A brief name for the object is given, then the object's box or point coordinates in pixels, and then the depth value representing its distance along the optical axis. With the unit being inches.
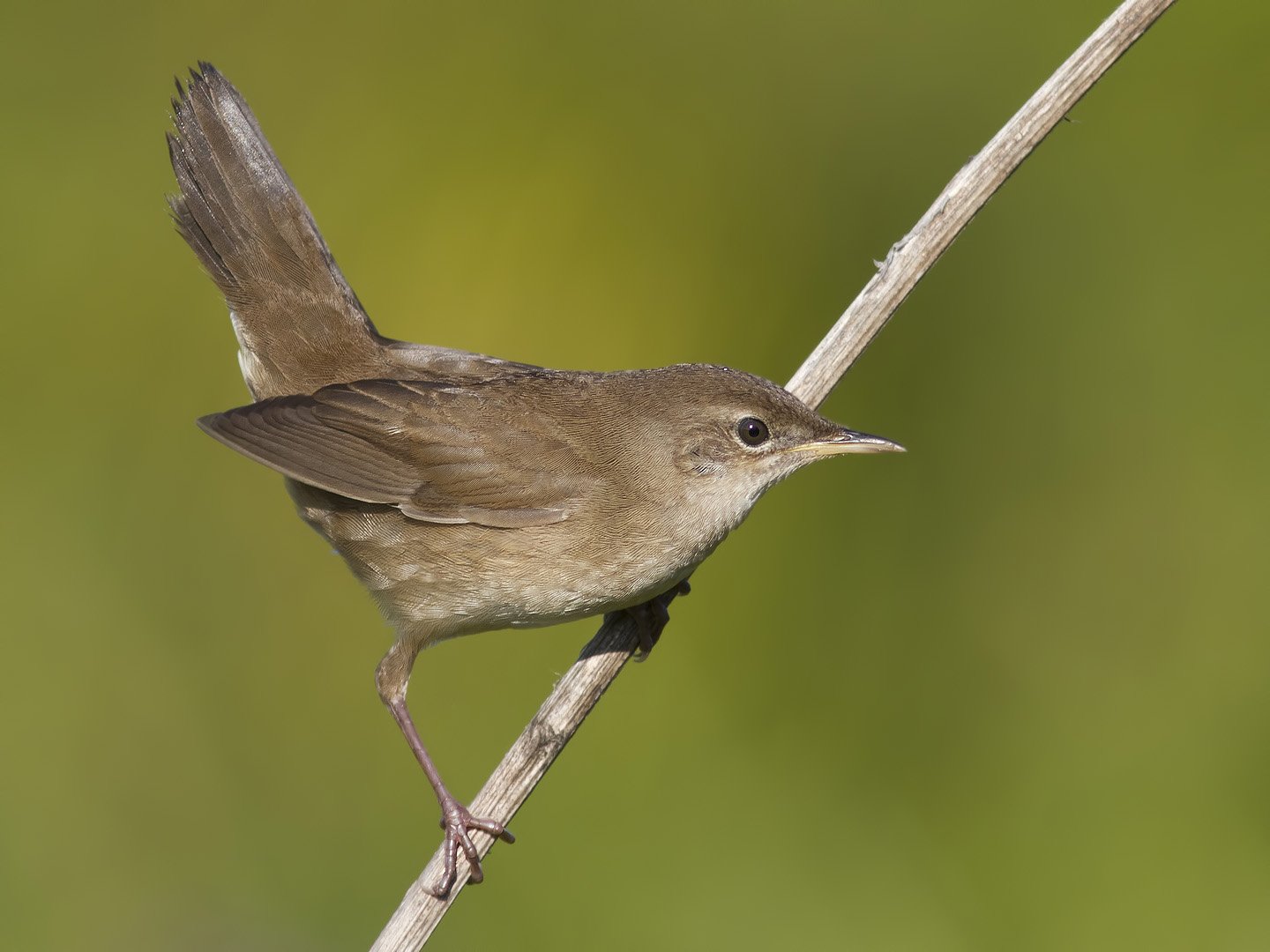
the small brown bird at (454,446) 258.1
